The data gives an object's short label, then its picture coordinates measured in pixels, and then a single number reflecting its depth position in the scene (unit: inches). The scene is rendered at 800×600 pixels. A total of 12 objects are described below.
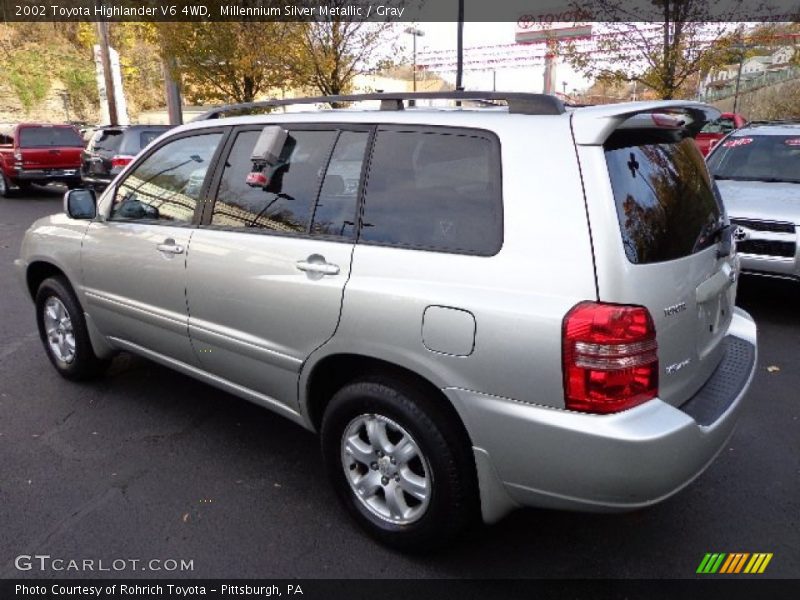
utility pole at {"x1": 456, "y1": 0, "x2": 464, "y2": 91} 571.4
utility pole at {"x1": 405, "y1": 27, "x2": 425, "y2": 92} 660.3
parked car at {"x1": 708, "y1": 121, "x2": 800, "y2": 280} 206.5
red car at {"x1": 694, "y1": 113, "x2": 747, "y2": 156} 534.1
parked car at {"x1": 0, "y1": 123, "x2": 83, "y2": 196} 585.0
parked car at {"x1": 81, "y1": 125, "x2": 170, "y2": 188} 511.2
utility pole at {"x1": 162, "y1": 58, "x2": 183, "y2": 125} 625.3
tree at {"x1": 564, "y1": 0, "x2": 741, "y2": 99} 475.8
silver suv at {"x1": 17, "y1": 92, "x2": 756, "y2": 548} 80.2
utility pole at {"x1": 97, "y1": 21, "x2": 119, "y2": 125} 716.7
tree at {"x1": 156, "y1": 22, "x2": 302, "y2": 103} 558.9
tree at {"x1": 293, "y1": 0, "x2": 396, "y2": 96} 572.7
